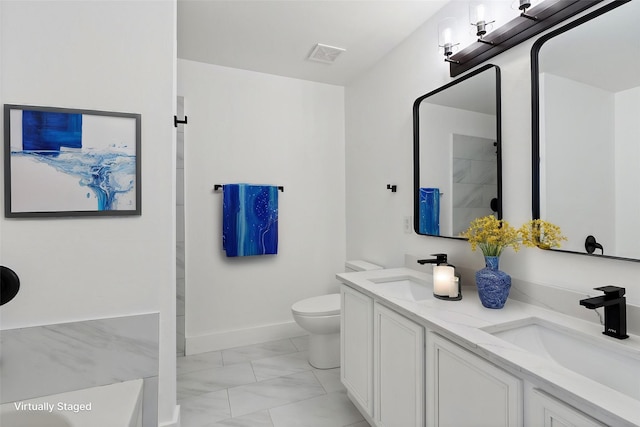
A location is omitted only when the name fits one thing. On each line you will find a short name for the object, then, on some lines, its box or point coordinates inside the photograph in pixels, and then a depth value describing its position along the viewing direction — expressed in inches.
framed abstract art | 48.5
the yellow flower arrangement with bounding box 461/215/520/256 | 51.9
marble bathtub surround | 48.1
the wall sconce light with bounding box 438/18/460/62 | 66.7
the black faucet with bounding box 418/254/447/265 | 66.0
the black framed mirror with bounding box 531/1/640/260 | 41.3
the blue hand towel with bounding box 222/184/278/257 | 101.6
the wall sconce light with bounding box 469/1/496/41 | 57.6
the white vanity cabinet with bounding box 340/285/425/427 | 49.4
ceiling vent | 91.7
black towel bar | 102.5
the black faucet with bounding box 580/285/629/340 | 38.1
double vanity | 30.1
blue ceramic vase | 50.4
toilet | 86.4
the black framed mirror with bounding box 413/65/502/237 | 61.3
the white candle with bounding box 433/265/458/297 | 58.1
